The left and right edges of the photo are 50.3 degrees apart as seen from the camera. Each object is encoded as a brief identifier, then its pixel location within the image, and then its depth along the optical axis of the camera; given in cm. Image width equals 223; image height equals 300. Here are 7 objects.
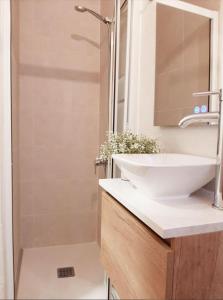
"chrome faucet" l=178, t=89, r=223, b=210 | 73
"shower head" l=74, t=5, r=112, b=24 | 190
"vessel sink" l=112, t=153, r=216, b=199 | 70
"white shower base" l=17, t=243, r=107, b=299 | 158
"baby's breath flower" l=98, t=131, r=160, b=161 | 106
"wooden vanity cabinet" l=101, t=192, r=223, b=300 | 59
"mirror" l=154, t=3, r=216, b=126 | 98
